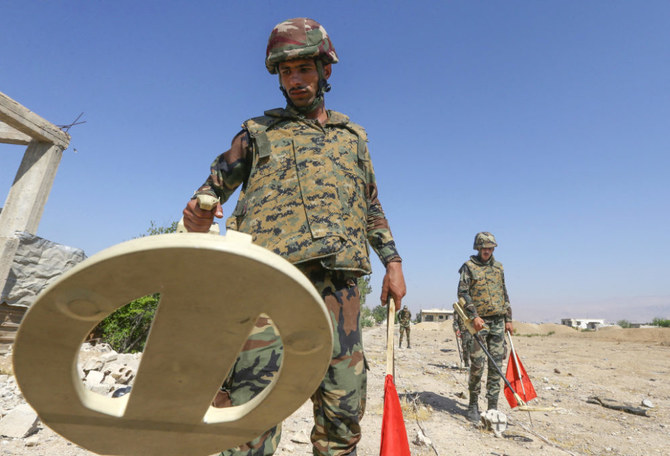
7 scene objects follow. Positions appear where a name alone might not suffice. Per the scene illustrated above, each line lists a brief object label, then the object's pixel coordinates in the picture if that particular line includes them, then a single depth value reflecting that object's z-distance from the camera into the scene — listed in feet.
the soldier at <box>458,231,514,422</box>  16.52
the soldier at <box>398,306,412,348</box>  52.36
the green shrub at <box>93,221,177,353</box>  23.15
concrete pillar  17.42
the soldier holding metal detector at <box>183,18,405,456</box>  4.76
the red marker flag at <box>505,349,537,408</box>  17.19
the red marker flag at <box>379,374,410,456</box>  4.94
